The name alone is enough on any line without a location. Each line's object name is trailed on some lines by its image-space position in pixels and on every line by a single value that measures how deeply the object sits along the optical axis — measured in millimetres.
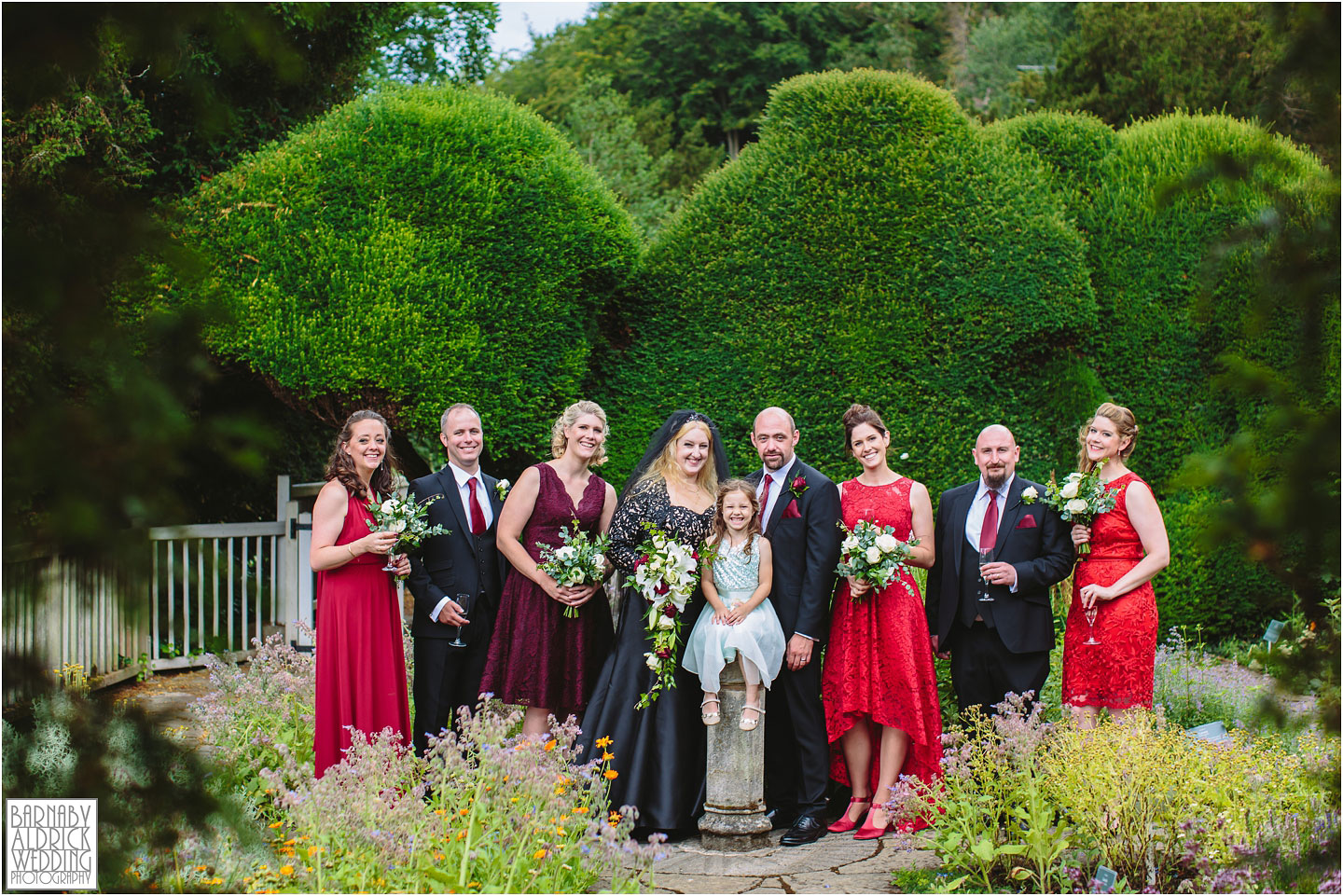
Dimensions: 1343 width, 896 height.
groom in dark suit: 4676
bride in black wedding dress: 4551
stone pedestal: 4406
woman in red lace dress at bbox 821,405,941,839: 4609
